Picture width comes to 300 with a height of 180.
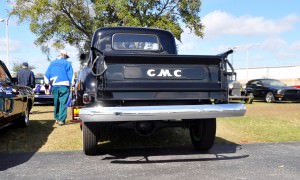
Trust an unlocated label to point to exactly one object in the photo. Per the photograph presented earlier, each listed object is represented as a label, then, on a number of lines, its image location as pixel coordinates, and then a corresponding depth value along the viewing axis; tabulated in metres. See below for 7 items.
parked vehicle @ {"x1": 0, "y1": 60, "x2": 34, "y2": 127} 5.94
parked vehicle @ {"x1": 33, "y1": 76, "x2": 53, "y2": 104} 14.92
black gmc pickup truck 4.76
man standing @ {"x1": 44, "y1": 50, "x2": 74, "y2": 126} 8.23
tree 22.05
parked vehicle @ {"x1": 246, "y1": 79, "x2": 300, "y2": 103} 18.31
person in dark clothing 10.97
